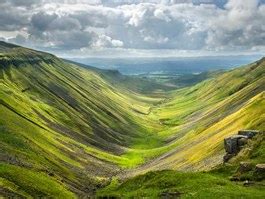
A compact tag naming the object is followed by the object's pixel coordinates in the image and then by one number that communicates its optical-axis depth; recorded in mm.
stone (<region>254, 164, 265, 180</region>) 44076
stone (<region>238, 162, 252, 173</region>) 46820
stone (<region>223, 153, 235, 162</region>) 59709
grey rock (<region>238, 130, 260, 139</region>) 60067
